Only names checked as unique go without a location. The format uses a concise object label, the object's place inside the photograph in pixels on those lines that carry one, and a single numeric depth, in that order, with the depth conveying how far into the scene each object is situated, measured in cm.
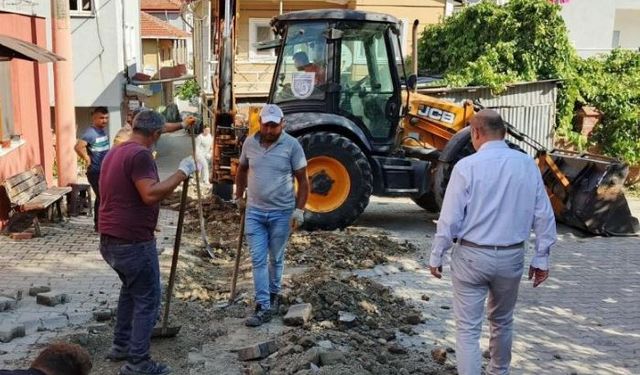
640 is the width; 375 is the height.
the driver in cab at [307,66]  930
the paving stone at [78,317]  558
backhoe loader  920
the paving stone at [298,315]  540
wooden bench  873
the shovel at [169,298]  502
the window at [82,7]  1810
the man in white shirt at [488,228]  407
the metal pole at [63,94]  1024
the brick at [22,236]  854
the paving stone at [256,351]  472
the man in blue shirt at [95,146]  862
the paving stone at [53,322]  545
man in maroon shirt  422
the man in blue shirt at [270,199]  560
